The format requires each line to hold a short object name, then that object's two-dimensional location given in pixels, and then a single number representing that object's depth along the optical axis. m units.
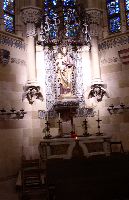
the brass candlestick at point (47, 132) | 9.66
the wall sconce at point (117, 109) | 10.62
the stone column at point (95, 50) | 10.91
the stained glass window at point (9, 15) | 11.32
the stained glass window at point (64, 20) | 10.27
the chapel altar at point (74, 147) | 9.09
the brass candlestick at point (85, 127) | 9.98
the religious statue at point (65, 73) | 10.87
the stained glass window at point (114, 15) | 11.66
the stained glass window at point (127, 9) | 11.48
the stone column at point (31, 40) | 10.70
